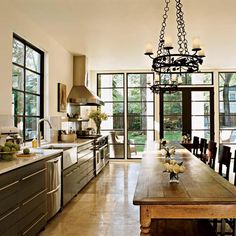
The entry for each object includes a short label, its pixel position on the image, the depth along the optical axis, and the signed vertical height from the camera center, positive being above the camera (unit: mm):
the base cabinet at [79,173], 4953 -879
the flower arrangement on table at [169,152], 4025 -354
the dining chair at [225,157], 3839 -408
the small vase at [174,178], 2808 -475
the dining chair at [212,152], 4727 -435
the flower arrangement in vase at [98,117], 9125 +194
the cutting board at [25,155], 3818 -368
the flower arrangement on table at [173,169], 2713 -379
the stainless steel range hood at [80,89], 7613 +861
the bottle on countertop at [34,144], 5024 -313
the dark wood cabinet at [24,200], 2812 -759
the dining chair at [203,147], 5988 -445
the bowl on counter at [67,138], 6680 -294
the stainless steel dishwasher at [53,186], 4039 -810
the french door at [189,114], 9977 +304
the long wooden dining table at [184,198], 2221 -525
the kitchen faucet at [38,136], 5152 -202
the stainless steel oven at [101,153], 7683 -755
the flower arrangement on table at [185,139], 7814 -371
